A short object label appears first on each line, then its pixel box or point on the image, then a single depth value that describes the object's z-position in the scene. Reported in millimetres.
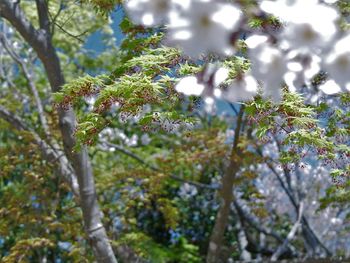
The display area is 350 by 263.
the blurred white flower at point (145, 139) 8233
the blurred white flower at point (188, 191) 8188
